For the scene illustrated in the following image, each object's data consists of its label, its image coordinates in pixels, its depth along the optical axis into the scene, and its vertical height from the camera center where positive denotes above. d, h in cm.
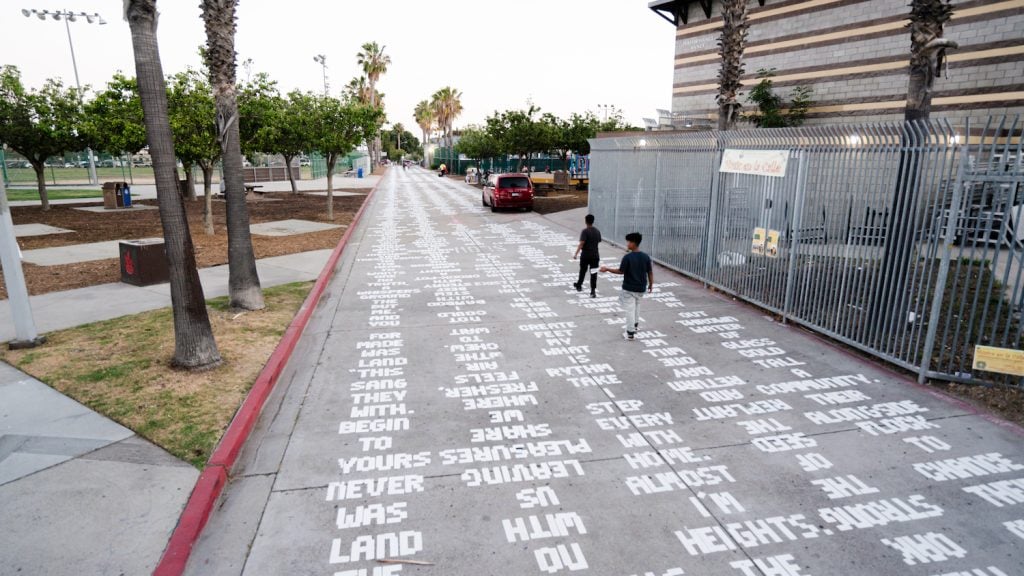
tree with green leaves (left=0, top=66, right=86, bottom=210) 2192 +183
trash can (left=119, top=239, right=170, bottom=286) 1141 -194
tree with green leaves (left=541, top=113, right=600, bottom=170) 3894 +221
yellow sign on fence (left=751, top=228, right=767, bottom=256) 1016 -138
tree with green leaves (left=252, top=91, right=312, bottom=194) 2381 +148
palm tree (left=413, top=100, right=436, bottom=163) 12800 +1039
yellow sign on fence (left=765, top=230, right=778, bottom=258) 978 -137
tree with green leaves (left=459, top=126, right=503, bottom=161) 4356 +153
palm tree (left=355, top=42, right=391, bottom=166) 8206 +1432
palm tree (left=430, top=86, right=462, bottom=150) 11081 +1108
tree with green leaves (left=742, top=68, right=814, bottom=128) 2283 +235
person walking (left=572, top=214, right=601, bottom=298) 1132 -165
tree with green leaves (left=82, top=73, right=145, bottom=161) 1722 +151
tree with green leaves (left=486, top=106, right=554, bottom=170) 3856 +211
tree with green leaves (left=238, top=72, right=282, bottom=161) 1917 +169
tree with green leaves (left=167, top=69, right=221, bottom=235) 1680 +129
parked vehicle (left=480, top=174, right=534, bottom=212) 2683 -133
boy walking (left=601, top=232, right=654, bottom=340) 859 -170
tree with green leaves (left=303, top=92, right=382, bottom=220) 2327 +157
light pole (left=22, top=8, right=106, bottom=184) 3641 +942
